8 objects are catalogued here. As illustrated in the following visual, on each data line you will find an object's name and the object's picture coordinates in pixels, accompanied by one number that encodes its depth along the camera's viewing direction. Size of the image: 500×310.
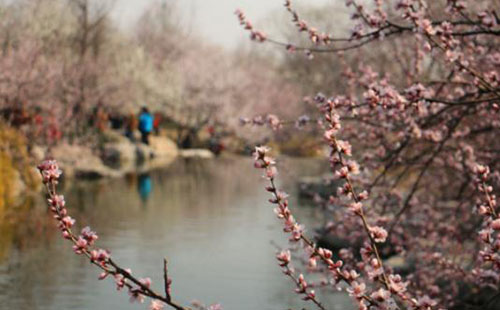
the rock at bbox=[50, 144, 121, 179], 32.53
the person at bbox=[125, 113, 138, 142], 51.57
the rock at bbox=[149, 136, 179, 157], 49.62
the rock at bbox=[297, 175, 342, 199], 25.99
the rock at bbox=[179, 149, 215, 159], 50.50
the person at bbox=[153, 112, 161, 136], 55.41
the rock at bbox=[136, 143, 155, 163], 45.33
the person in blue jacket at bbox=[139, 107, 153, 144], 45.72
